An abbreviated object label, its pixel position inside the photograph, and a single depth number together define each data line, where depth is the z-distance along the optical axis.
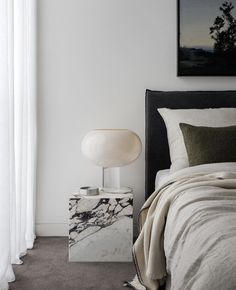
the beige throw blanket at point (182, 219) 1.31
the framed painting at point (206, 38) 3.39
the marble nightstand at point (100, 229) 2.86
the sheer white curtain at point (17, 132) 2.35
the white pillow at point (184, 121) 2.94
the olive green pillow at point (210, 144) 2.62
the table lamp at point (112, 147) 2.95
